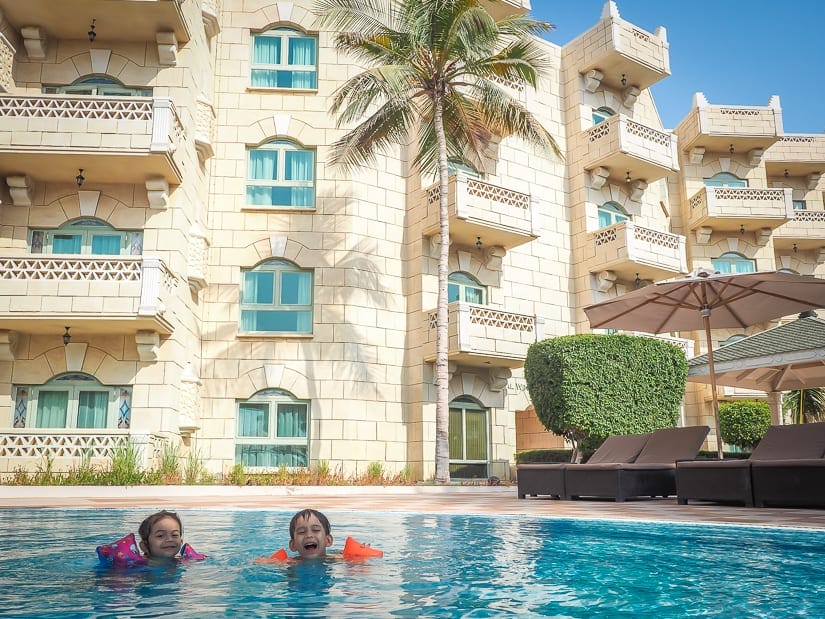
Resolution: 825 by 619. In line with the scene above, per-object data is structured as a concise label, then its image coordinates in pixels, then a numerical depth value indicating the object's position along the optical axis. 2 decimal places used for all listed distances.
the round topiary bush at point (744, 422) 25.52
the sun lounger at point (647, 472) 11.84
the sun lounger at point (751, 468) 9.65
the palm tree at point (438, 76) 17.67
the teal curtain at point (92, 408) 17.03
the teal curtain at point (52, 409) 17.02
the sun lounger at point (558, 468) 12.90
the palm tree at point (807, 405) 26.39
